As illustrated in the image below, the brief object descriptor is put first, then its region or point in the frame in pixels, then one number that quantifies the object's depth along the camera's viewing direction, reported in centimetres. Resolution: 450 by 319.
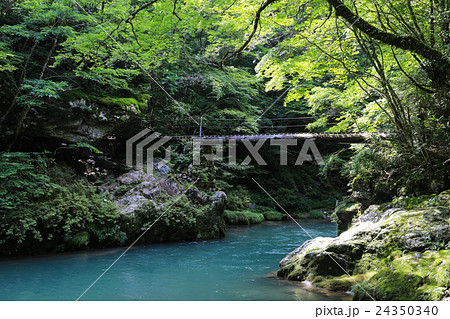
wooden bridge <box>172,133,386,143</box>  1100
